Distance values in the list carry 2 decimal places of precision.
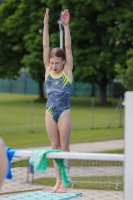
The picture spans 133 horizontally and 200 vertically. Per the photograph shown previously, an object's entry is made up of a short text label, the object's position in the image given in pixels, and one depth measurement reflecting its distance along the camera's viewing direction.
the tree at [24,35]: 73.91
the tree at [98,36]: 69.94
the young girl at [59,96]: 10.98
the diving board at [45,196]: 10.41
